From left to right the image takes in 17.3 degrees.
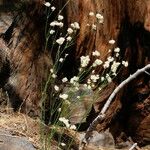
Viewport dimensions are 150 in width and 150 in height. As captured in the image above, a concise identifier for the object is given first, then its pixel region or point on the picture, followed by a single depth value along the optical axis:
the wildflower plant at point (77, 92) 4.15
